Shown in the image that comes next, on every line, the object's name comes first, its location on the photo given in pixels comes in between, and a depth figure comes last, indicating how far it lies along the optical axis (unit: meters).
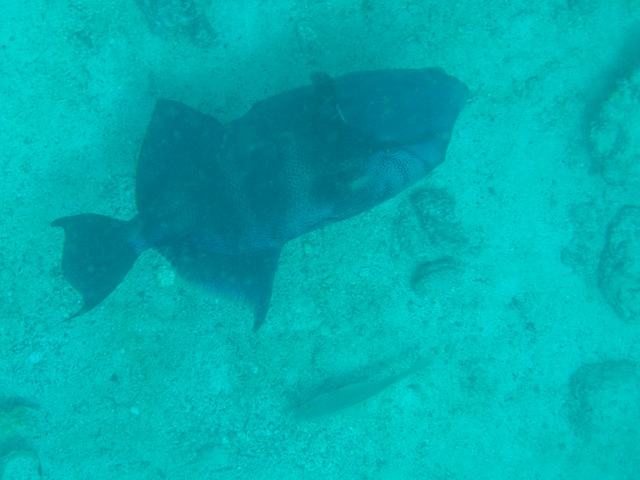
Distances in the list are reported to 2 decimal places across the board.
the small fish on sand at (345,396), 3.95
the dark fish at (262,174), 2.88
